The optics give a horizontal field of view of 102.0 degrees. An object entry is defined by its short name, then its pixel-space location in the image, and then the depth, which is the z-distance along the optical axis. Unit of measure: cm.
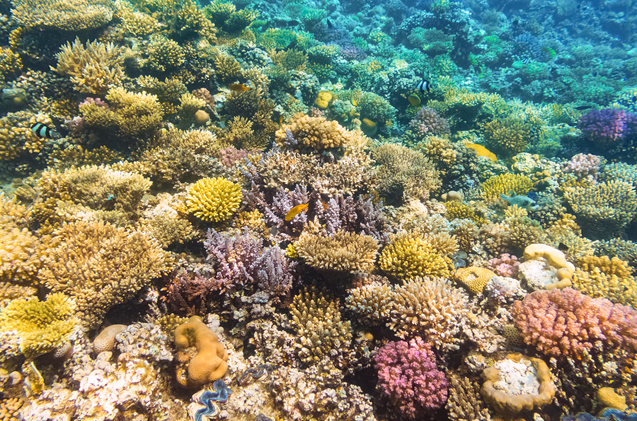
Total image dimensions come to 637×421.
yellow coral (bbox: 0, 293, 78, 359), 272
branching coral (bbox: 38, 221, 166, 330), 332
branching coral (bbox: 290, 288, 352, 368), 340
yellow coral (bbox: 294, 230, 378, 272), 372
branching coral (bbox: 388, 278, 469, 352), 340
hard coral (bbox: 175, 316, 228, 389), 281
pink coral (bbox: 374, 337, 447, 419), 299
